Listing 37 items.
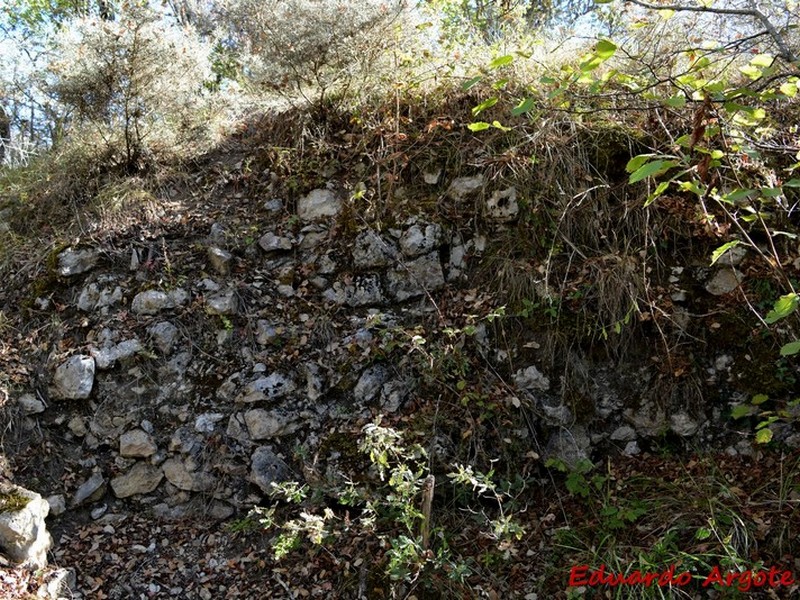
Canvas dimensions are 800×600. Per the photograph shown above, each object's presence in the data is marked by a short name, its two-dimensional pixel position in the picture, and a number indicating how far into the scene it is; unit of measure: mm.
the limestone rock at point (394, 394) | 3381
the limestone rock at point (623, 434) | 3299
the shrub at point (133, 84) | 4266
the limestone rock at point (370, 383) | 3445
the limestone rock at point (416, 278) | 3788
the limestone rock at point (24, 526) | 2895
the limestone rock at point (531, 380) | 3379
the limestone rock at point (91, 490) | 3381
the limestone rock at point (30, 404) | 3611
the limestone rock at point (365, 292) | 3822
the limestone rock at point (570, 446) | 3242
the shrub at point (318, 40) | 4312
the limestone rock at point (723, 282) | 3372
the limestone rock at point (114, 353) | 3721
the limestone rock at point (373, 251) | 3893
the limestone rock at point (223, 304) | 3885
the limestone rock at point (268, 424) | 3436
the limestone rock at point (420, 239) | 3867
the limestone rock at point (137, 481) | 3424
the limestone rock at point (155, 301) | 3926
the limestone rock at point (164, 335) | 3795
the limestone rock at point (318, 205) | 4207
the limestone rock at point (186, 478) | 3383
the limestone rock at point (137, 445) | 3473
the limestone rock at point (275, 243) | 4141
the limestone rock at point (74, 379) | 3639
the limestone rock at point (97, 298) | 3982
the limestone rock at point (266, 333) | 3775
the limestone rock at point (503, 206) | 3805
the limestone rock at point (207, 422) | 3511
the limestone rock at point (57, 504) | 3311
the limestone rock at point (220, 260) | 4078
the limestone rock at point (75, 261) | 4133
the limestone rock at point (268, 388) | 3549
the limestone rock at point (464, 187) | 3945
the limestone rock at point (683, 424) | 3225
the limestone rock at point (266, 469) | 3295
